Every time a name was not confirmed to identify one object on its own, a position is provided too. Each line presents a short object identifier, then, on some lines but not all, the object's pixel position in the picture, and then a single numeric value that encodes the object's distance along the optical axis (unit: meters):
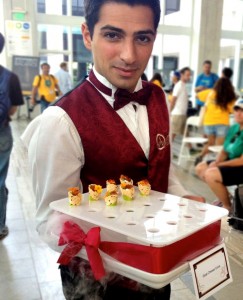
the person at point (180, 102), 5.08
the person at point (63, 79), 7.80
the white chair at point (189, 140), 4.41
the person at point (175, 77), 6.46
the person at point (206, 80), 5.95
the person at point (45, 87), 6.42
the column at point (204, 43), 9.30
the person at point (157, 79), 5.74
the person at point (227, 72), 4.21
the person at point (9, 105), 2.17
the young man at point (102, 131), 0.72
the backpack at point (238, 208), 2.28
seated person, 2.79
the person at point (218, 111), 3.99
